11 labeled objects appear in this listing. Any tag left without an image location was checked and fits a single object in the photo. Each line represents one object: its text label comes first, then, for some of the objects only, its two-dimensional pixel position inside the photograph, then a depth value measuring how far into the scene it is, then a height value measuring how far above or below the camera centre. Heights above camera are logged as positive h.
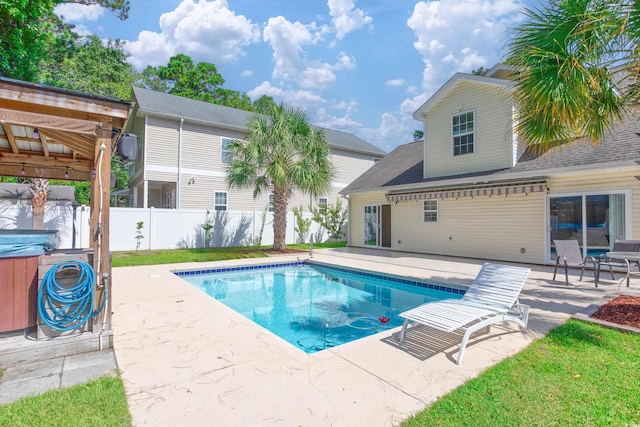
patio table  6.98 -0.80
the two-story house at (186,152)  17.39 +3.80
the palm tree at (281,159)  14.52 +2.80
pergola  3.94 +1.35
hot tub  3.99 -0.81
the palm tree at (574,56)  4.90 +2.68
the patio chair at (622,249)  7.79 -0.72
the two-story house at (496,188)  9.84 +1.16
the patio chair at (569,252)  8.29 -0.85
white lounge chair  4.28 -1.32
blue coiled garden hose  4.06 -1.03
